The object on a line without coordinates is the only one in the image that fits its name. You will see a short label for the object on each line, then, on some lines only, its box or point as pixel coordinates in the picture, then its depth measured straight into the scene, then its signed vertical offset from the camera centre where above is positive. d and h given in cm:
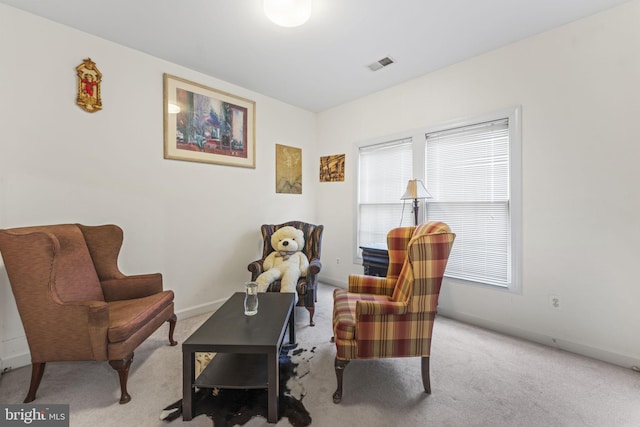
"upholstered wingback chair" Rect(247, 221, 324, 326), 271 -56
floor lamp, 282 +25
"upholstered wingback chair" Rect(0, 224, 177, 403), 157 -65
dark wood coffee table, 142 -77
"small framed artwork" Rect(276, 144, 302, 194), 383 +69
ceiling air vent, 275 +168
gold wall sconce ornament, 226 +116
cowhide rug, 146 -117
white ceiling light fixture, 172 +141
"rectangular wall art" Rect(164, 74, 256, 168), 279 +108
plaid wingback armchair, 157 -67
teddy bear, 273 -56
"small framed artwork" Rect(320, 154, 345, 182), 402 +75
